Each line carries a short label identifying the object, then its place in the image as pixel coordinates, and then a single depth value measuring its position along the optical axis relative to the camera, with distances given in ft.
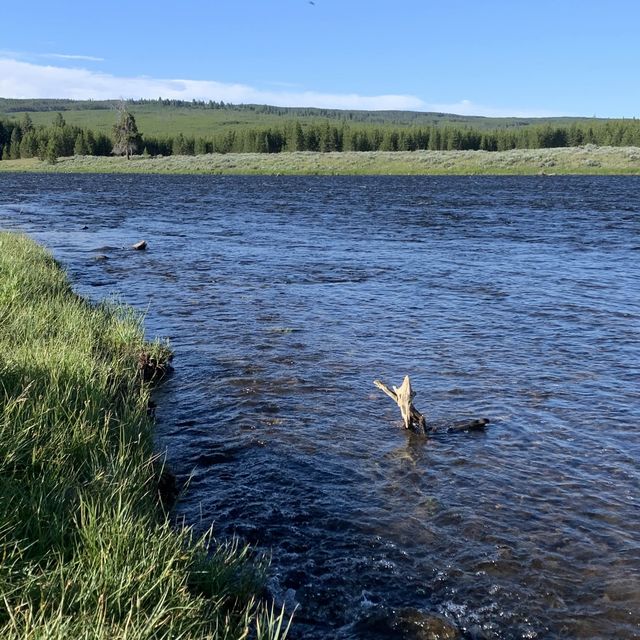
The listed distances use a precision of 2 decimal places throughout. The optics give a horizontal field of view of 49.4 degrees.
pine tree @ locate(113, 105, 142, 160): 444.96
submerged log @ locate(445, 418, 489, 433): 31.83
